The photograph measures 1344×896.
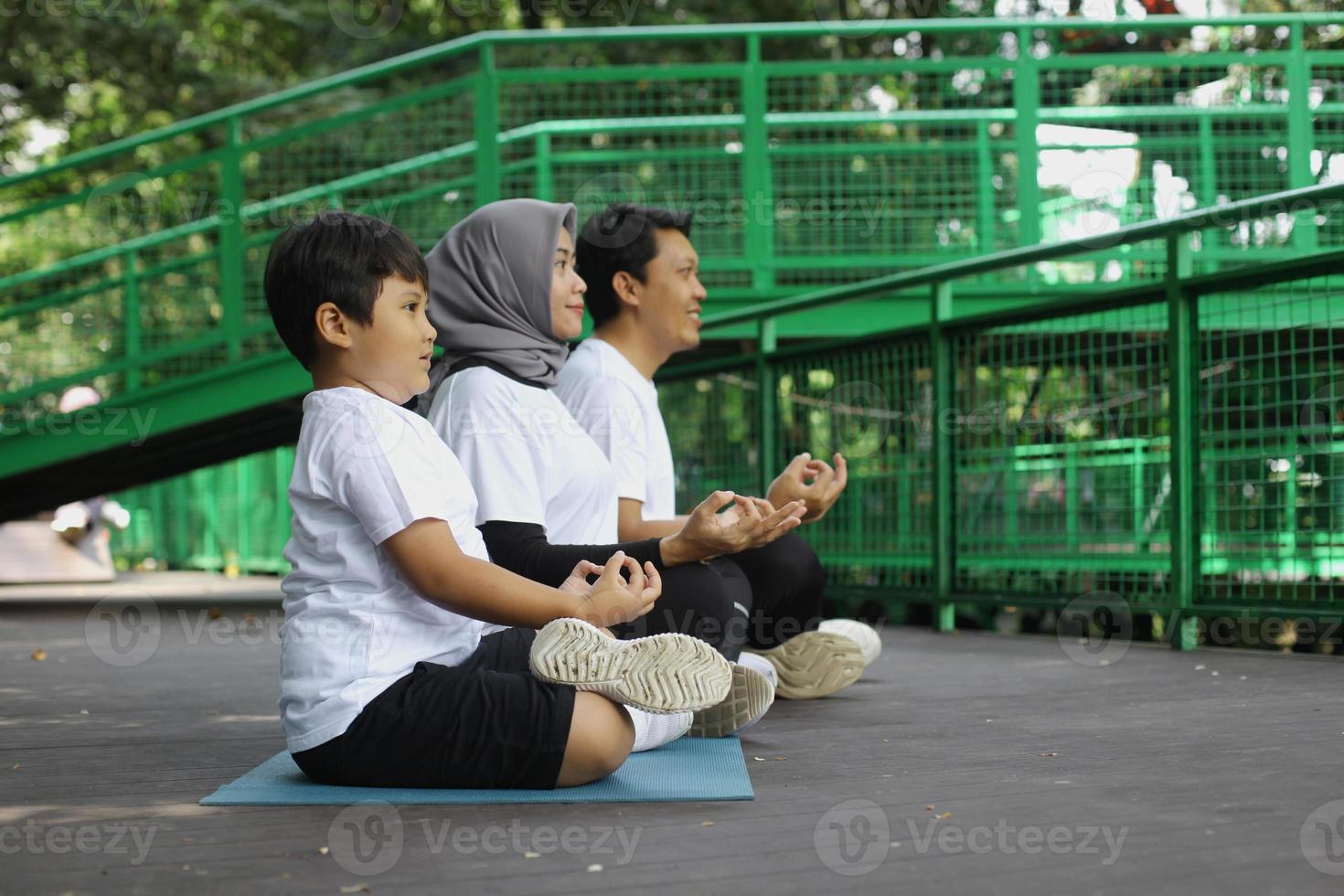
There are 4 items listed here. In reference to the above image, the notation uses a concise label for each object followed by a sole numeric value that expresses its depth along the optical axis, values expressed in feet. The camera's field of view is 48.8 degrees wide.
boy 9.66
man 14.44
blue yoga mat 9.71
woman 11.69
